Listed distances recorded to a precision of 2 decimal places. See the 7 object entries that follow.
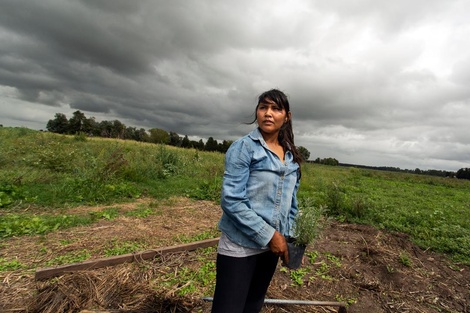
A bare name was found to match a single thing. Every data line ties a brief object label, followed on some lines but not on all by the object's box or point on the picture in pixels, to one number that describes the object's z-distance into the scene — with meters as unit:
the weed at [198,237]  4.60
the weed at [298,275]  3.58
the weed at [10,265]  3.26
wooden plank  3.03
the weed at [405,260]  4.19
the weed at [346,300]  3.23
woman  1.46
